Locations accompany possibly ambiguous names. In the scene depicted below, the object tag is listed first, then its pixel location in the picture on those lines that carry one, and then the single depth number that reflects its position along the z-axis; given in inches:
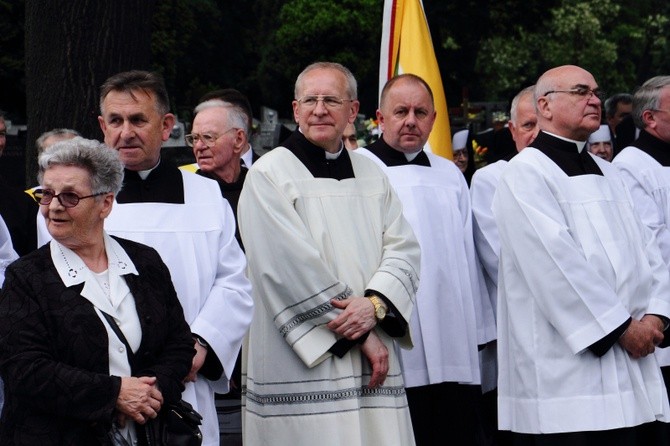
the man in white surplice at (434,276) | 554.6
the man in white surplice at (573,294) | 470.3
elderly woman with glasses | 347.9
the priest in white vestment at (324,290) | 442.9
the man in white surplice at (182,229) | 431.5
